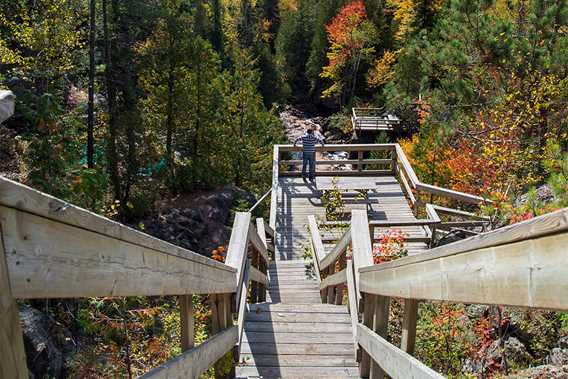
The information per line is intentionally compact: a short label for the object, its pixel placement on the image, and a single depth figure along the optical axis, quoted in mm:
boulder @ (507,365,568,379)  4156
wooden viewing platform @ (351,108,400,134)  32969
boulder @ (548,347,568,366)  4638
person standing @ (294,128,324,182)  12031
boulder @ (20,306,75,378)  6086
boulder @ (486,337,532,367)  5055
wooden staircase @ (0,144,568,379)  1036
